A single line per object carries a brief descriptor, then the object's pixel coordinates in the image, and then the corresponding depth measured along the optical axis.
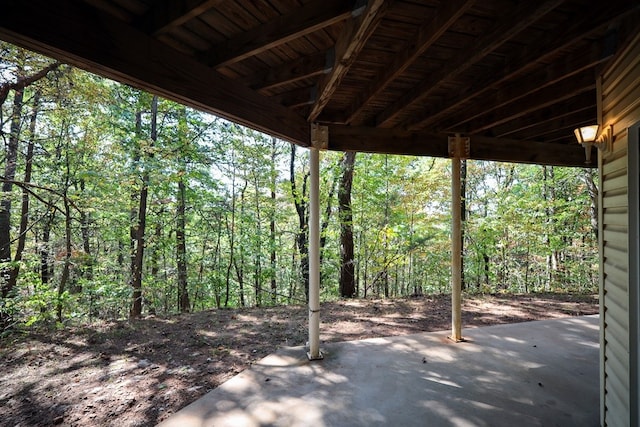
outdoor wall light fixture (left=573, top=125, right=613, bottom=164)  1.83
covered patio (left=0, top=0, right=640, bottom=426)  1.44
